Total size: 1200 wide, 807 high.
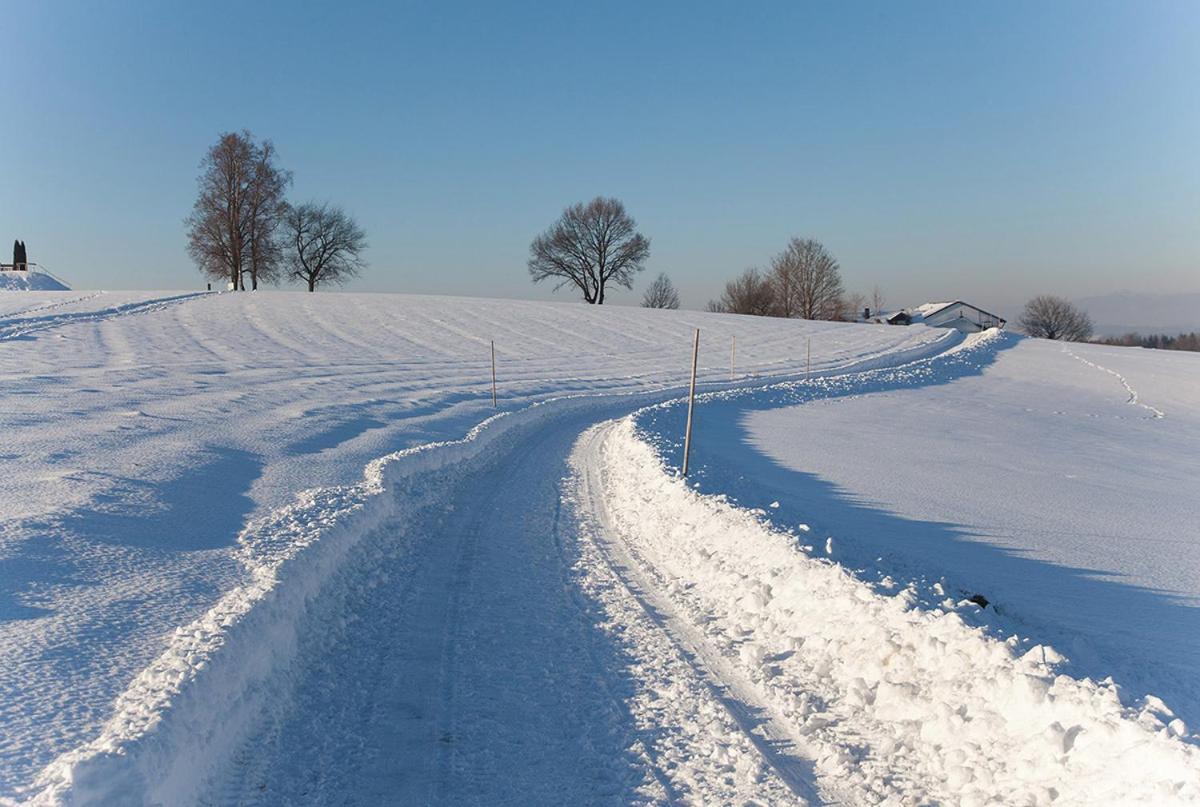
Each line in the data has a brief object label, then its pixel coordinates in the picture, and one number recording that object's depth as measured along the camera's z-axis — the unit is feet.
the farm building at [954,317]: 325.83
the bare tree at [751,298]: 337.52
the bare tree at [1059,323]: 370.94
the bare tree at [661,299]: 350.43
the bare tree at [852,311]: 349.08
